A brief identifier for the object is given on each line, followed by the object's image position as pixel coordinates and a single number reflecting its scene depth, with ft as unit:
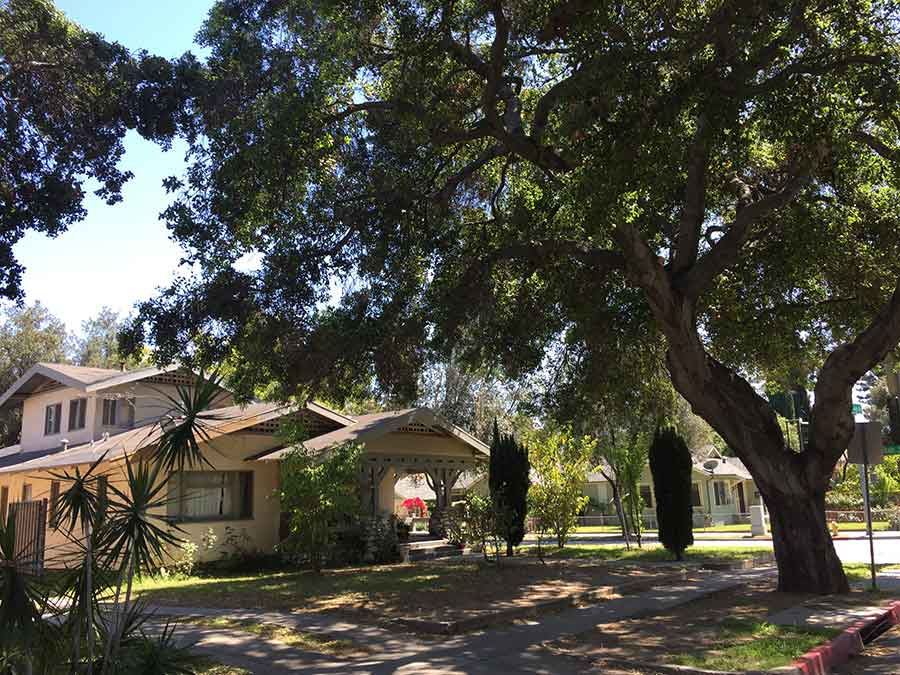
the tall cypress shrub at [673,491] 64.34
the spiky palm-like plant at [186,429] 19.13
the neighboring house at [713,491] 143.43
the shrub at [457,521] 58.23
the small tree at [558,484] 66.85
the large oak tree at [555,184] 34.76
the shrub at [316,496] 54.90
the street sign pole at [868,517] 41.68
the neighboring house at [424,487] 147.64
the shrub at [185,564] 60.39
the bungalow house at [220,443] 67.92
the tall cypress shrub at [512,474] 73.56
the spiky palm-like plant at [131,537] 17.76
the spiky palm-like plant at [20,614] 16.37
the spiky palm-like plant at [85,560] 17.65
